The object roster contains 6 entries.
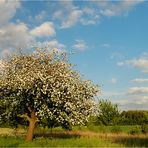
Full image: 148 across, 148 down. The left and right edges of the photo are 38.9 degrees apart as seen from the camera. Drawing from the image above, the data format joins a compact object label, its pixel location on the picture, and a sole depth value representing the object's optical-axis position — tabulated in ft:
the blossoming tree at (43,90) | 76.45
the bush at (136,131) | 113.23
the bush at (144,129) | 116.20
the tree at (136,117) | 194.13
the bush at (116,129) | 123.85
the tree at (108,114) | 143.67
